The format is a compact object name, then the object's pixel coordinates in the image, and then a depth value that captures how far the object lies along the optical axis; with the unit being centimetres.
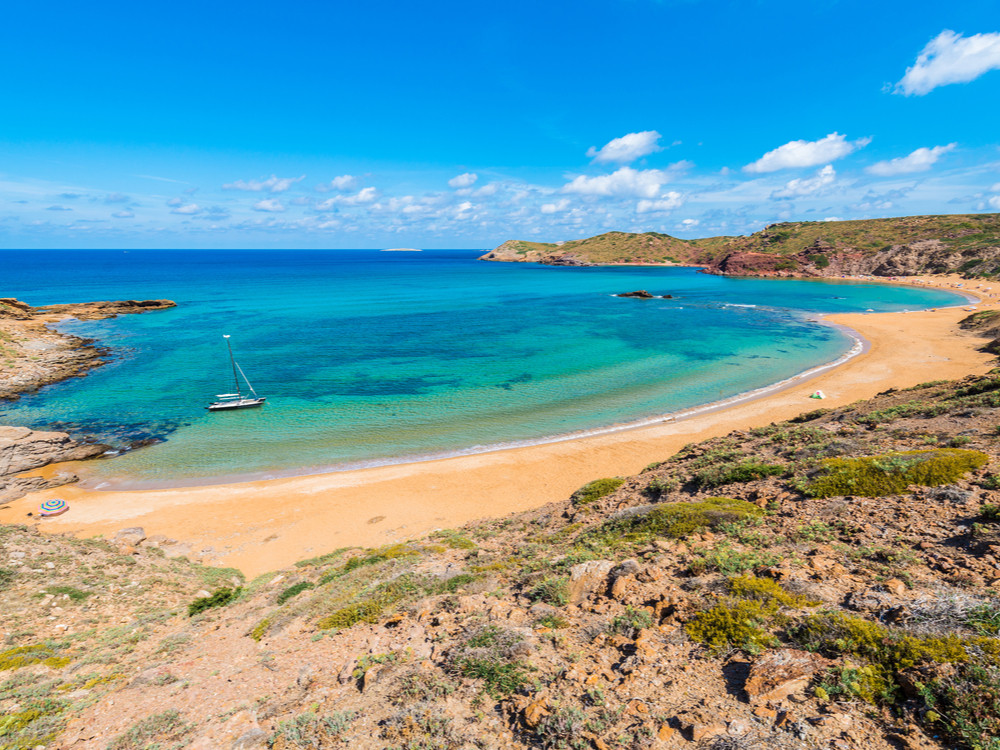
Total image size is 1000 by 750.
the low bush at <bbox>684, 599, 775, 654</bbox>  750
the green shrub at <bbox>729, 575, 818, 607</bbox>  820
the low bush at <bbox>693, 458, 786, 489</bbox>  1505
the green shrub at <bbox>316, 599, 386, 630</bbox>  1058
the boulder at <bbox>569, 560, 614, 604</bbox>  1008
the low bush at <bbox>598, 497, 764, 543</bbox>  1219
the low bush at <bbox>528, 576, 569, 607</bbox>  996
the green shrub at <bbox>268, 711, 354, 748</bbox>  704
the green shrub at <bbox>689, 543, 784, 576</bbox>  970
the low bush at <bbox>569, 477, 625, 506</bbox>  1784
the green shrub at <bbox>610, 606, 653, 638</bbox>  848
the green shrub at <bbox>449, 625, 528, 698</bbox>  757
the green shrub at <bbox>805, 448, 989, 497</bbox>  1169
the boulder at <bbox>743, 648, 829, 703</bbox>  646
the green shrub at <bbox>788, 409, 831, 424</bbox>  2367
